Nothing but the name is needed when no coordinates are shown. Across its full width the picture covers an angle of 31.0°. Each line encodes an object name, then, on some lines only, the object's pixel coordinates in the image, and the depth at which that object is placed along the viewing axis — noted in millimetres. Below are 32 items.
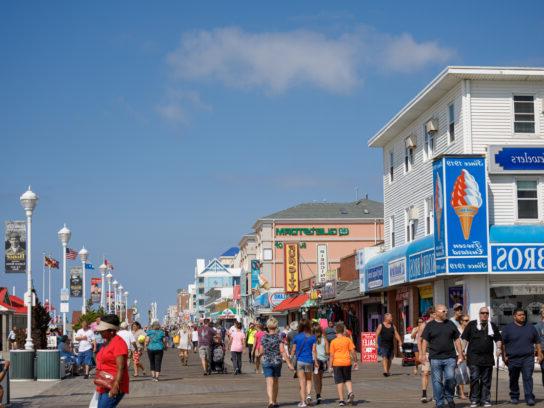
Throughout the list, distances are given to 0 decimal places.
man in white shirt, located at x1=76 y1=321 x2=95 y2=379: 30422
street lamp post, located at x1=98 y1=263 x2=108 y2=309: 63000
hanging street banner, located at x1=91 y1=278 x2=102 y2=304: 66012
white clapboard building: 30406
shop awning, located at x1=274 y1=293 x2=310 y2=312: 61094
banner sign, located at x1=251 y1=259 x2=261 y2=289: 83938
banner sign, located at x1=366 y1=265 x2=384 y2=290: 39875
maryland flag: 54062
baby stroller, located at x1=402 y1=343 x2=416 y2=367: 32250
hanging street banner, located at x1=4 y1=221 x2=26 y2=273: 29938
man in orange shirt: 18578
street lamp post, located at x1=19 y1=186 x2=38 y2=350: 28925
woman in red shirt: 10414
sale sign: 34750
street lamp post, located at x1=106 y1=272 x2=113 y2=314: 70450
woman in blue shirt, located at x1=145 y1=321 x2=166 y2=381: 28469
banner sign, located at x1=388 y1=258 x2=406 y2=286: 36281
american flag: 51625
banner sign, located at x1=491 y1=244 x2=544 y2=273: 30266
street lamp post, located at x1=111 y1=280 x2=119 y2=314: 78950
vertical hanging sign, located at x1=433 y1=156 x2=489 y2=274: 30344
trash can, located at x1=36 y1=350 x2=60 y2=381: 28312
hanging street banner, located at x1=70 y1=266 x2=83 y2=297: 53938
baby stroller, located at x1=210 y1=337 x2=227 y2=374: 32312
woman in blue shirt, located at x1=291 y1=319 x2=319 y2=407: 18594
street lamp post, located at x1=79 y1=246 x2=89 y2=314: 50188
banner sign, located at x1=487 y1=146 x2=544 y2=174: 31500
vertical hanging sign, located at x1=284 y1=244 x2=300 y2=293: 65875
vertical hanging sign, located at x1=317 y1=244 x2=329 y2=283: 60212
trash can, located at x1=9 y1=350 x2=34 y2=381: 27875
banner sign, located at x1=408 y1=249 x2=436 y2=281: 32406
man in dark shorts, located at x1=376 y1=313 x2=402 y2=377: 27656
